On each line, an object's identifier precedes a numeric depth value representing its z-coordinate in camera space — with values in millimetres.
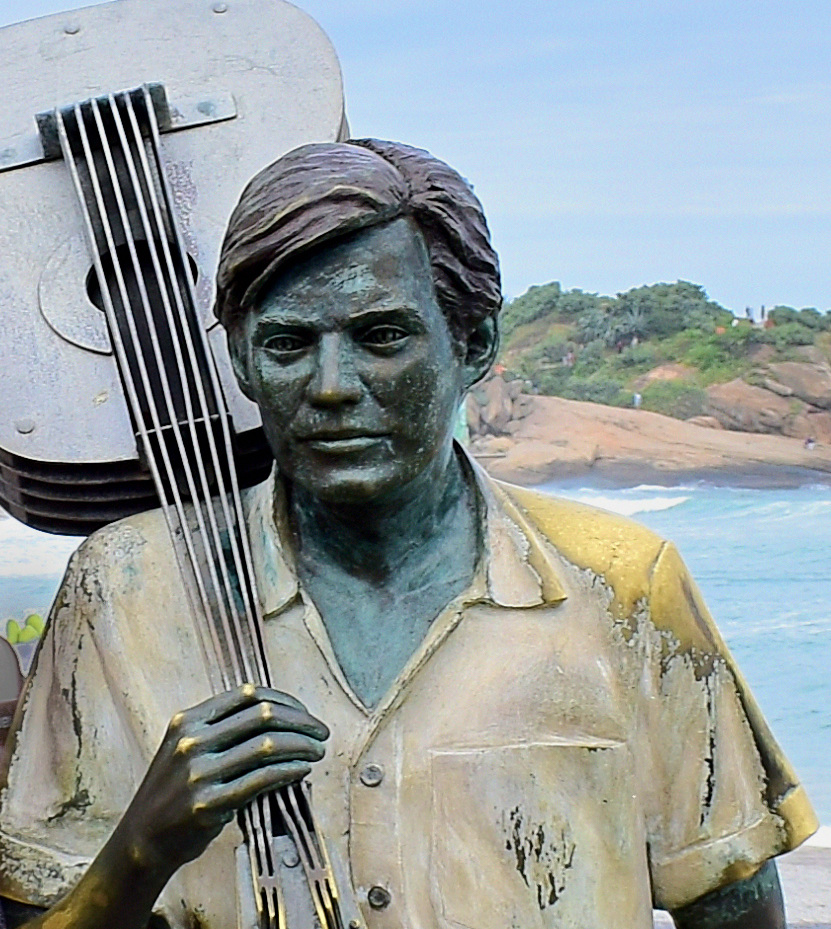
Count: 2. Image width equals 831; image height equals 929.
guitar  3185
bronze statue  3046
